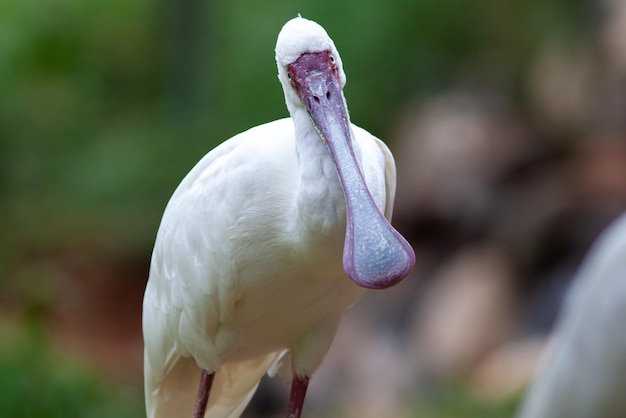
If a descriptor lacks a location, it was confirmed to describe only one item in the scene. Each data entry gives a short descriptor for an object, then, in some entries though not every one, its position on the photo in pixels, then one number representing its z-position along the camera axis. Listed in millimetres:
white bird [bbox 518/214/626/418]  7844
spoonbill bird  5469
